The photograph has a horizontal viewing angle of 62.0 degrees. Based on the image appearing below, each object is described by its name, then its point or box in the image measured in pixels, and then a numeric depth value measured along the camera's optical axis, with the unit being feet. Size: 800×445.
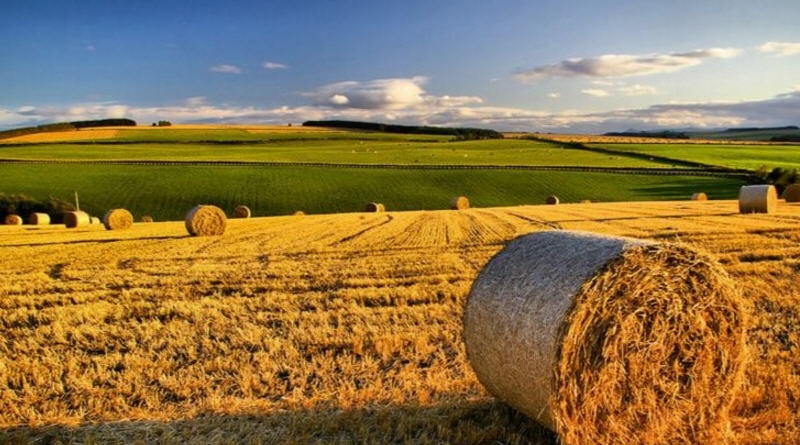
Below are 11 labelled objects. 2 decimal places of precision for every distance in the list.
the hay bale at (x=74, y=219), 98.58
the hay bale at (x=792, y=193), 107.45
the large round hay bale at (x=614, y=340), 16.89
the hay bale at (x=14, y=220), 114.11
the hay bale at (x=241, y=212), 126.21
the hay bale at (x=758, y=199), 81.56
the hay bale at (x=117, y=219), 91.09
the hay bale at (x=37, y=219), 114.62
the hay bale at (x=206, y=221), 75.05
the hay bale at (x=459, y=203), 125.49
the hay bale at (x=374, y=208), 127.36
